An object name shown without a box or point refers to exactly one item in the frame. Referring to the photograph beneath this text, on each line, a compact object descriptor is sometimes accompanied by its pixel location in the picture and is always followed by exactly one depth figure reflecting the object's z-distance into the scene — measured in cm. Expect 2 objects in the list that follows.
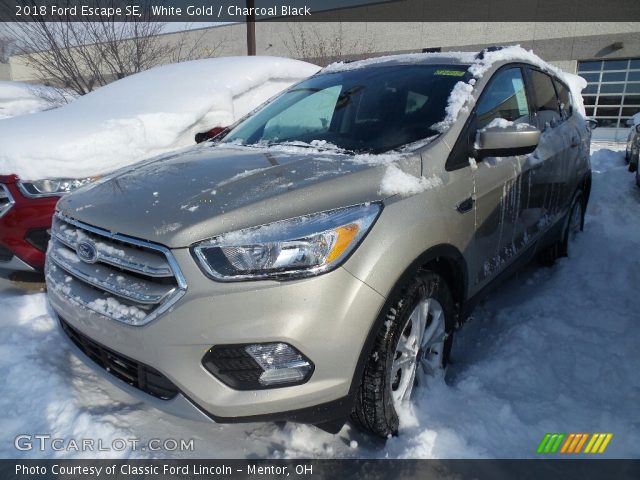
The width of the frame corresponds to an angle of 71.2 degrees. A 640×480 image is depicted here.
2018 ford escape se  156
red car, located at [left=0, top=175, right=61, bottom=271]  312
